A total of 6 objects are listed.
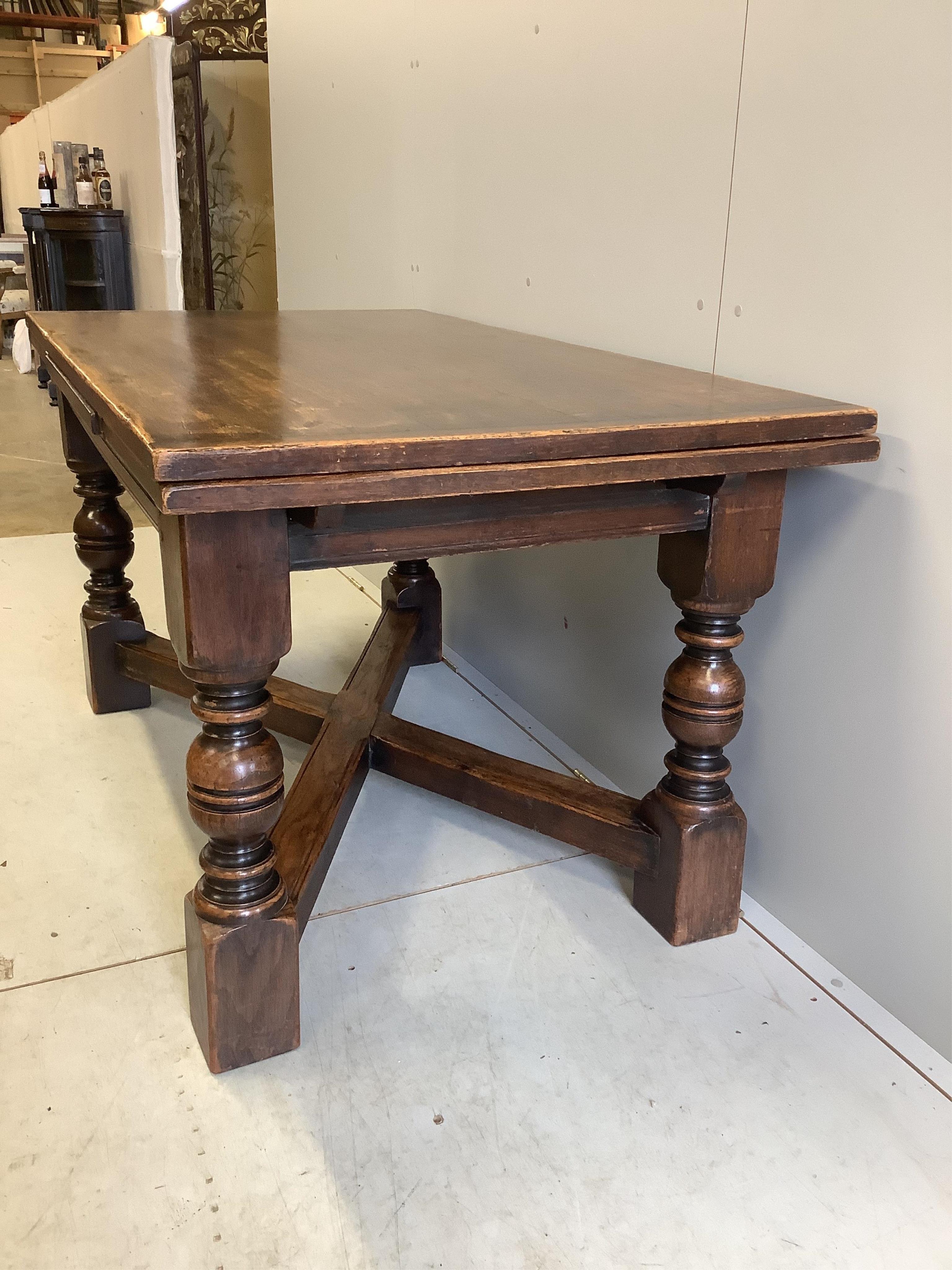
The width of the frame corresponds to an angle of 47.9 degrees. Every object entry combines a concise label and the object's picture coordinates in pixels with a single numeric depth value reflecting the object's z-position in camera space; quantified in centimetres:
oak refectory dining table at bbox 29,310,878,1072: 83
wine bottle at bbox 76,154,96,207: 541
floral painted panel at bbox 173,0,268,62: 461
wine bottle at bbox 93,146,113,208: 536
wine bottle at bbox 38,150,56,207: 553
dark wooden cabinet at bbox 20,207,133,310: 522
